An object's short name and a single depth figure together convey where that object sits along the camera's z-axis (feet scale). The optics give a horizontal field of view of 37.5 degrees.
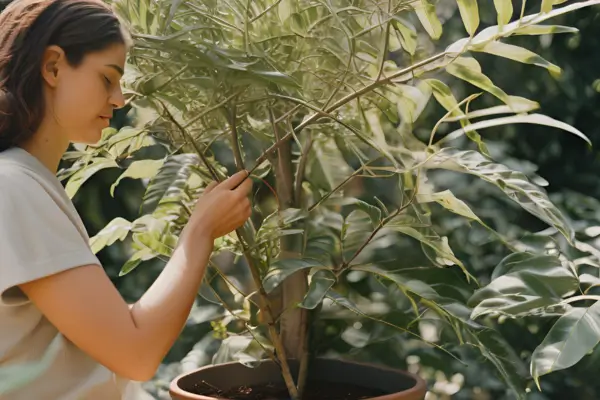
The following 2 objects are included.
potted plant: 3.20
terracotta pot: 3.77
